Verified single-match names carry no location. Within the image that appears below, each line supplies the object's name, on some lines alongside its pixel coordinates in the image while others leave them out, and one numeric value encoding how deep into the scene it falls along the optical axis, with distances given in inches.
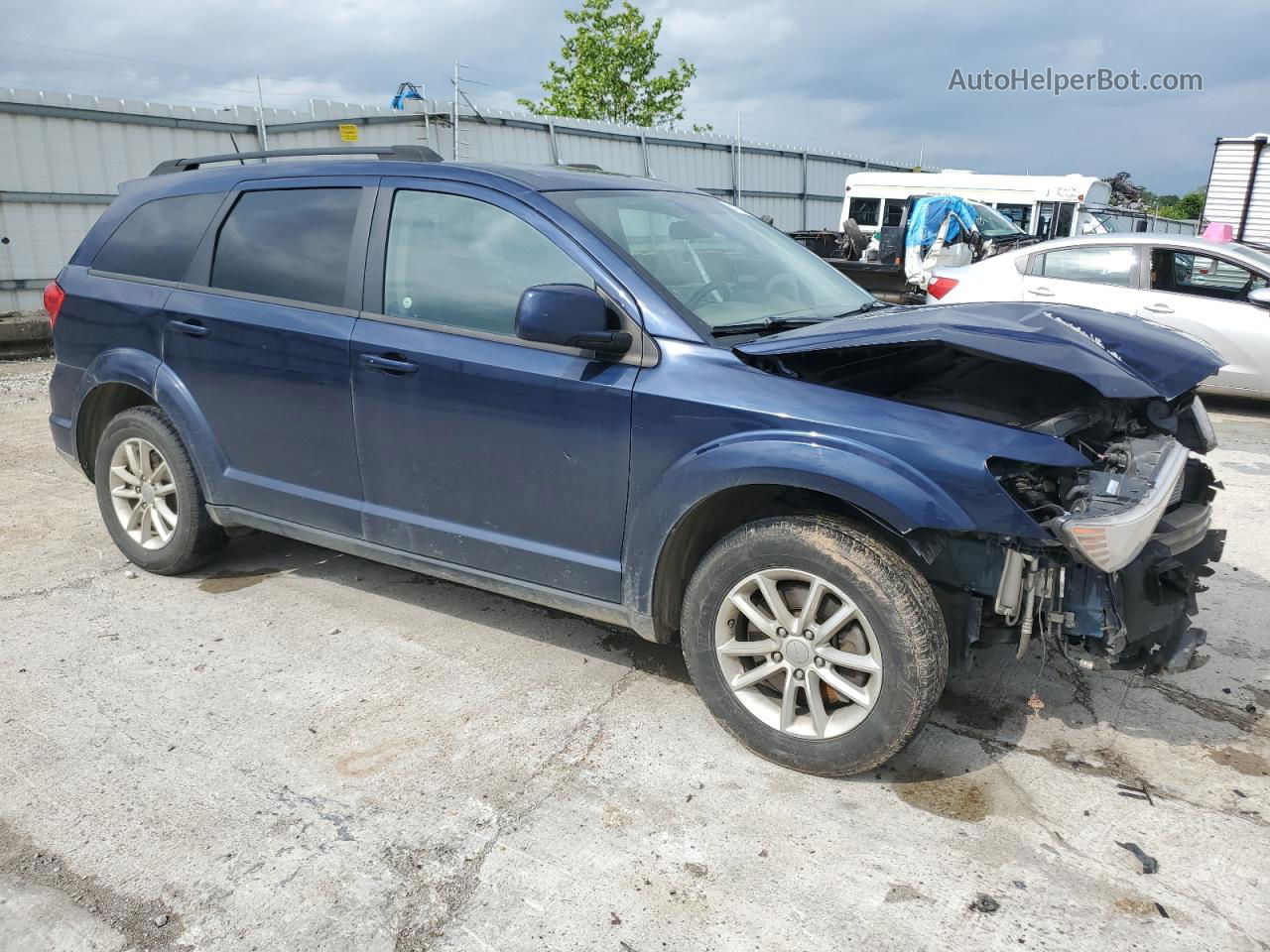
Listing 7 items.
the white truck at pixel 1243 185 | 650.8
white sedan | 303.7
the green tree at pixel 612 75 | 1261.1
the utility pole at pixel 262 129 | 530.3
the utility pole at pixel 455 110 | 595.5
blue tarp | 563.8
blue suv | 105.7
